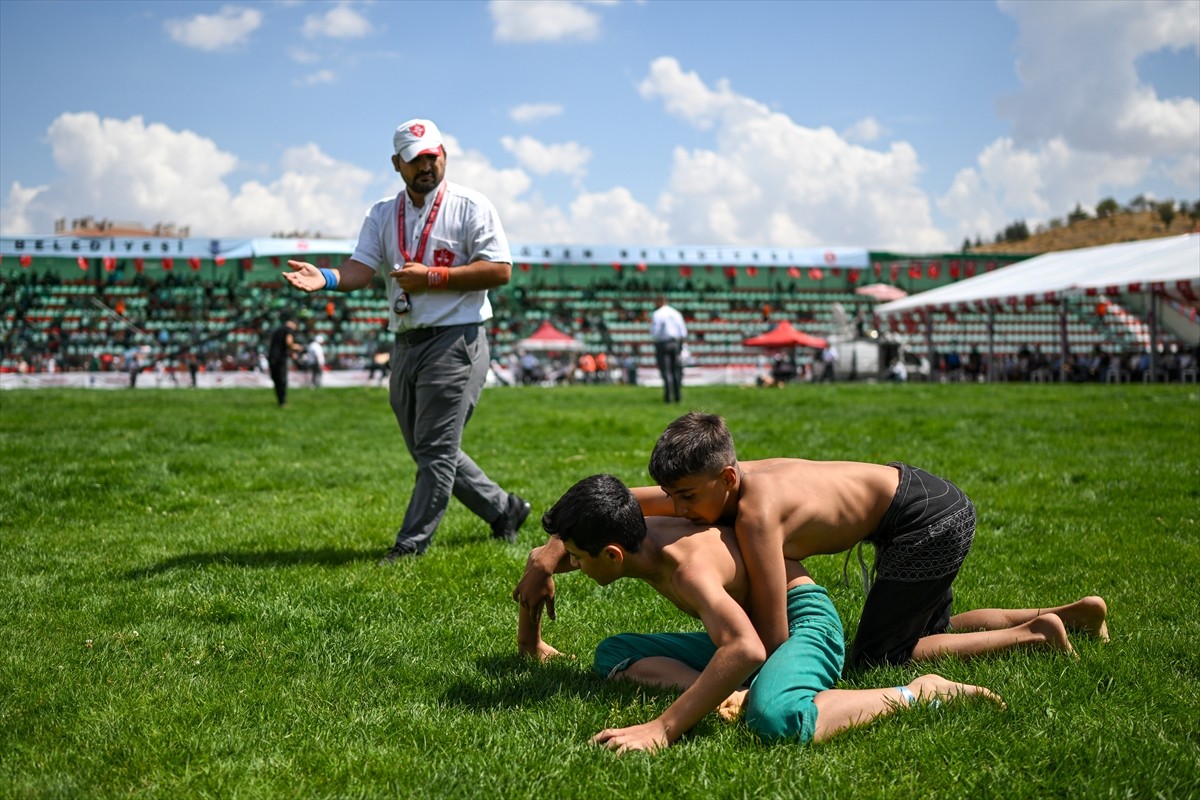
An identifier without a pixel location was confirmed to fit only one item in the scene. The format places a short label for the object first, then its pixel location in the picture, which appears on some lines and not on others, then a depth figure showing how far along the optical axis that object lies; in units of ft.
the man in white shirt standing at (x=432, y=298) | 16.88
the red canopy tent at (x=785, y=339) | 115.85
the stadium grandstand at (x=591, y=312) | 116.98
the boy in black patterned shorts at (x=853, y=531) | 10.11
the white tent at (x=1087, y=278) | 80.84
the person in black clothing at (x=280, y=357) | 56.08
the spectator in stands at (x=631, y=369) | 121.34
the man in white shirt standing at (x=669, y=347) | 56.75
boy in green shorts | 9.18
